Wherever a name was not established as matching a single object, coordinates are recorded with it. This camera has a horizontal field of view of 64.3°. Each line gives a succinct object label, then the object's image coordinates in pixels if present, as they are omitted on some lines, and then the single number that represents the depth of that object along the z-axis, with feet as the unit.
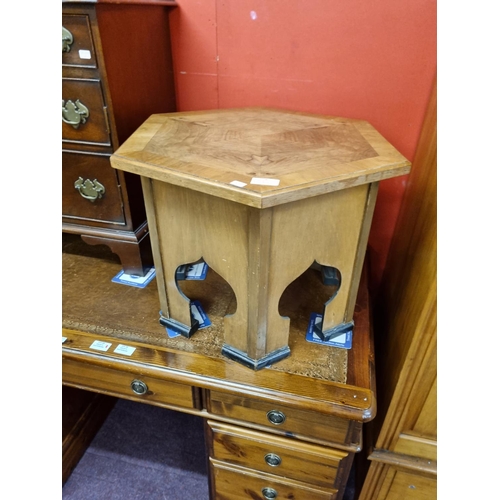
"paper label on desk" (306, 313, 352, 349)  3.24
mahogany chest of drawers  2.91
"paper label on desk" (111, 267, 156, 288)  3.85
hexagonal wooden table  2.31
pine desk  2.93
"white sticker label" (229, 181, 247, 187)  2.17
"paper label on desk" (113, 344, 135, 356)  3.15
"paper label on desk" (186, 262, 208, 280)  3.80
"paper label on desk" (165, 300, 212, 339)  3.32
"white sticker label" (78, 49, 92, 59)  2.90
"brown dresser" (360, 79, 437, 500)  2.71
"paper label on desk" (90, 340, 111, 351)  3.20
